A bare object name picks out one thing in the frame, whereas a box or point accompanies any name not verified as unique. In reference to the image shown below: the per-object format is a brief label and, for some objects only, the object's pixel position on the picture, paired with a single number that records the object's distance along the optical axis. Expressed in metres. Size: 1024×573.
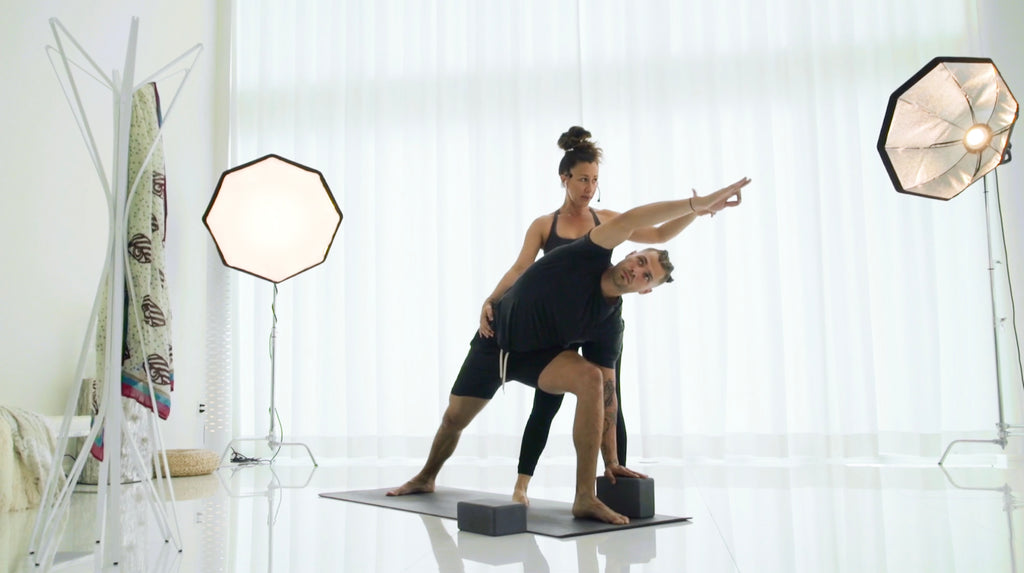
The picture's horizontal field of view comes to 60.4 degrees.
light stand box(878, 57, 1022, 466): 3.53
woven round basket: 3.77
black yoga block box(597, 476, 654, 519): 2.32
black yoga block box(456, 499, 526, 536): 2.03
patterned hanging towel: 1.81
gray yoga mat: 2.09
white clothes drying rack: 1.62
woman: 2.51
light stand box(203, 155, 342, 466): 4.35
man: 2.19
